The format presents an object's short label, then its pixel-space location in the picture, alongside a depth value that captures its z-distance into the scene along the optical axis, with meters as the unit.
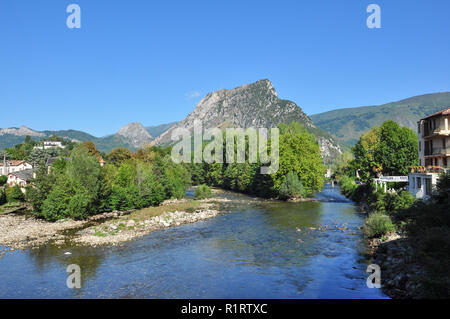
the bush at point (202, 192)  64.75
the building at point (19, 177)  72.44
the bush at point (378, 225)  28.52
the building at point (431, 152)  33.41
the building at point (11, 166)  90.94
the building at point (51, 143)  151.48
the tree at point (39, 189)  43.72
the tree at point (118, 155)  99.12
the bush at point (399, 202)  32.41
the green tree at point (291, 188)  58.06
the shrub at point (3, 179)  76.63
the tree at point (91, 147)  95.31
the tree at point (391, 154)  49.97
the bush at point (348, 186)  61.80
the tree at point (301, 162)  60.78
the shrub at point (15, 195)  59.47
